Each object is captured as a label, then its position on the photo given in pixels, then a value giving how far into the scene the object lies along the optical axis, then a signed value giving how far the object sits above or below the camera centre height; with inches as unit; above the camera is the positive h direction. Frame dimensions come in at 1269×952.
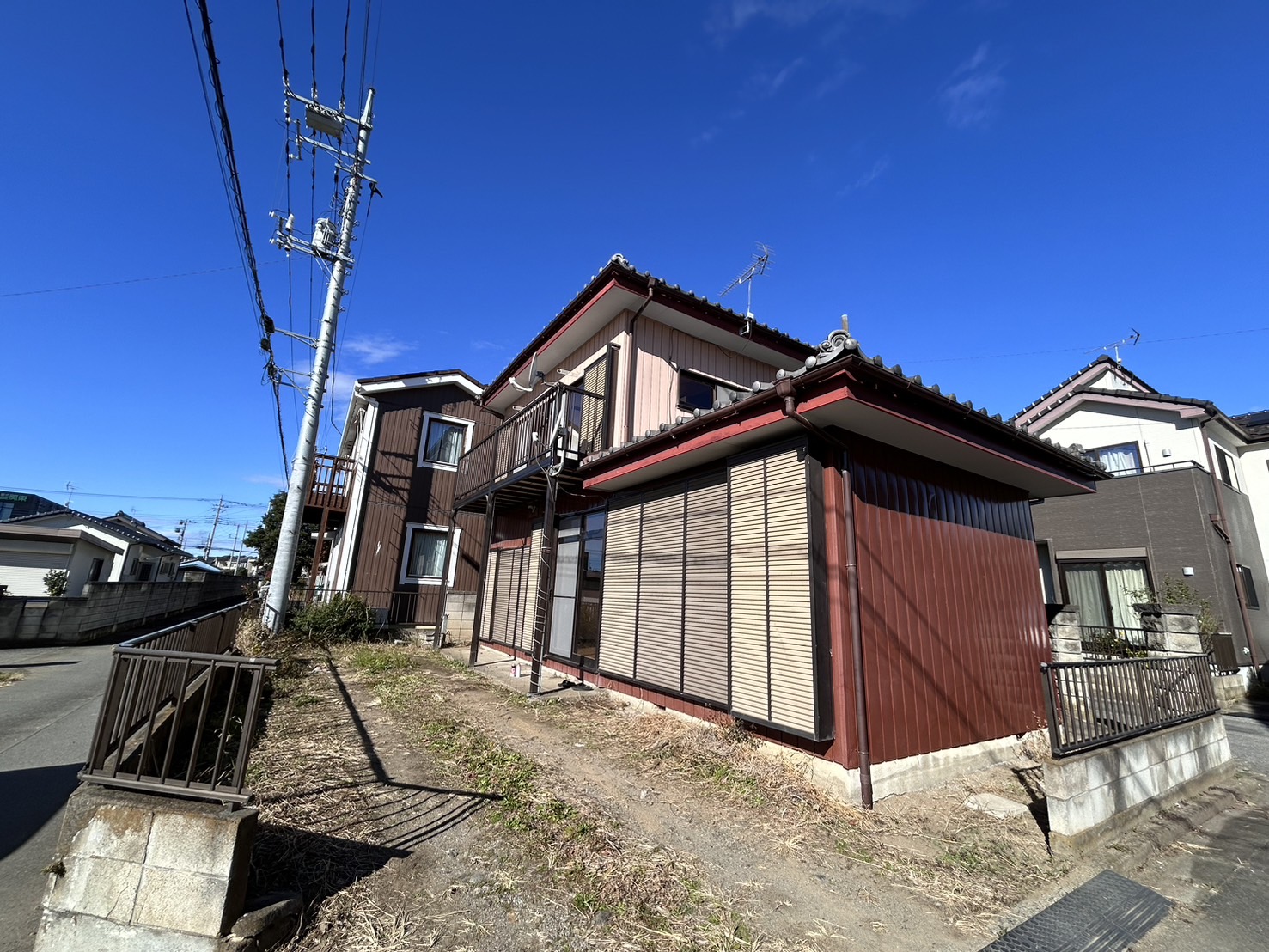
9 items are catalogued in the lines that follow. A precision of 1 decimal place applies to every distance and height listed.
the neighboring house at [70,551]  719.1 +35.5
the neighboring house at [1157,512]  449.7 +102.9
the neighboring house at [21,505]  1632.6 +221.3
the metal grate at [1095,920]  109.3 -67.2
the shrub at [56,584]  662.5 -13.0
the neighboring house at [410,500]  567.5 +100.3
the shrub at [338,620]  472.1 -31.4
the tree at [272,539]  1182.9 +108.0
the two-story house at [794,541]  181.2 +28.4
